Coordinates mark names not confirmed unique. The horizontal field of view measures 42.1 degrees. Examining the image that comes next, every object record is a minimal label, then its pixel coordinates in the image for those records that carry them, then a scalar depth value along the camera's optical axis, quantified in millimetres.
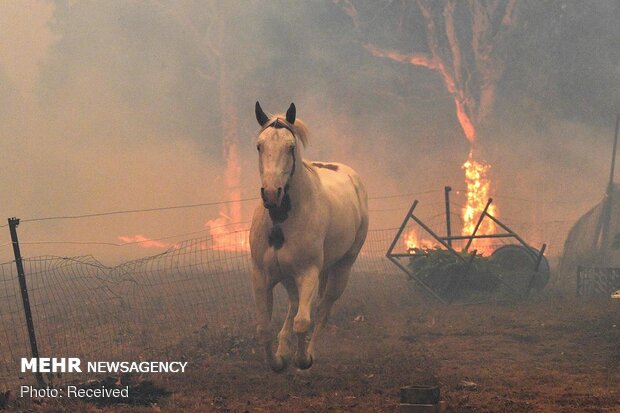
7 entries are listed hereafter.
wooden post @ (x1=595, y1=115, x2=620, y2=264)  23797
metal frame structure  18328
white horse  9375
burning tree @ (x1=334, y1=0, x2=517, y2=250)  40469
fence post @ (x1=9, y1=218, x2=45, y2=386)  9974
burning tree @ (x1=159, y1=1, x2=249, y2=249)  46156
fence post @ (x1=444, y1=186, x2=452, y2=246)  19041
